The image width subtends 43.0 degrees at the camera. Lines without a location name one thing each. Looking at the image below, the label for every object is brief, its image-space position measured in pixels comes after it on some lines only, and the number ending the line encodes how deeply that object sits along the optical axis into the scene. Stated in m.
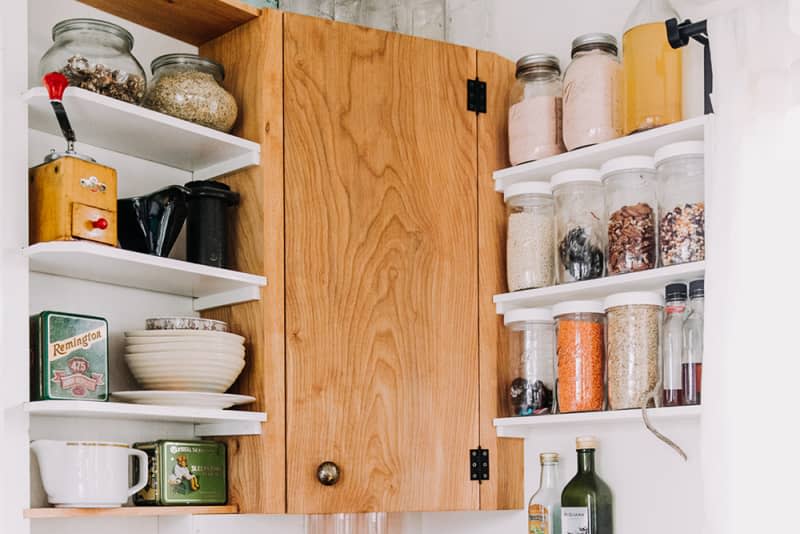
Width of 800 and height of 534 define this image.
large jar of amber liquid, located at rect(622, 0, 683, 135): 2.15
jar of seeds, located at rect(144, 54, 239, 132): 2.05
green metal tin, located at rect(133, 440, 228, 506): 1.94
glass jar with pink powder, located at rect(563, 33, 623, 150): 2.22
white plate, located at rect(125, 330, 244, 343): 1.95
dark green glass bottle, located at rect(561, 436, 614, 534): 2.17
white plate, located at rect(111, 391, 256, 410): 1.90
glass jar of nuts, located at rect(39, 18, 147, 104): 1.89
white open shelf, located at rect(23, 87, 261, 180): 1.88
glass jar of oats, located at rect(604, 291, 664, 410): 2.08
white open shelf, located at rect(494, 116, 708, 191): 2.11
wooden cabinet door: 2.11
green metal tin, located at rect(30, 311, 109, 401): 1.79
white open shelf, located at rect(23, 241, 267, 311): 1.81
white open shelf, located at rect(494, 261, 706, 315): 2.05
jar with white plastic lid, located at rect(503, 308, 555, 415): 2.29
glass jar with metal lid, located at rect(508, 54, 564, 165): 2.33
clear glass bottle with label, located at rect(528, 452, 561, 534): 2.26
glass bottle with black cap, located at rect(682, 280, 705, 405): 2.01
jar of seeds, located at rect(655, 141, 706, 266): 2.06
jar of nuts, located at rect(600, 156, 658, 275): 2.14
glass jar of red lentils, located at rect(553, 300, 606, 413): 2.17
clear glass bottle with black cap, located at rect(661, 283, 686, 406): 2.04
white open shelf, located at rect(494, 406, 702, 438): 2.01
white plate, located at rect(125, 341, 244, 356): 1.94
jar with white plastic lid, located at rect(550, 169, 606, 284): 2.23
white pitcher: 1.79
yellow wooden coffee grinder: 1.80
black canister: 2.07
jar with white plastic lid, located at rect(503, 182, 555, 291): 2.31
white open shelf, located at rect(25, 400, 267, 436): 1.75
